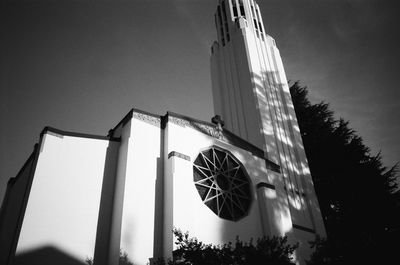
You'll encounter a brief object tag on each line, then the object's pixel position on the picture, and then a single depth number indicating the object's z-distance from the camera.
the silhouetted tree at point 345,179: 12.15
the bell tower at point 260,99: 12.55
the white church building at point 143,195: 6.29
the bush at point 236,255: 4.02
